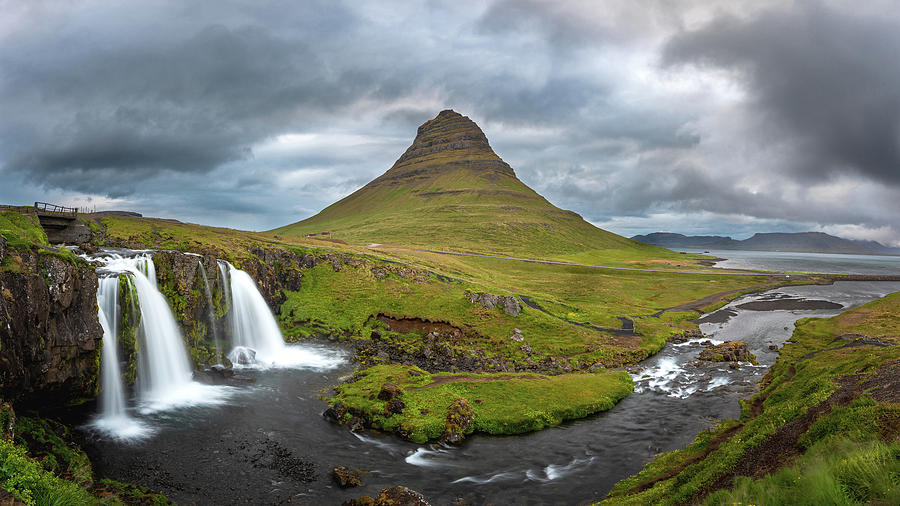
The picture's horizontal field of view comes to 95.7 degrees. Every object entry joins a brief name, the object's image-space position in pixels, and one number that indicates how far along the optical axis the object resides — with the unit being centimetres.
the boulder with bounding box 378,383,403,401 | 3294
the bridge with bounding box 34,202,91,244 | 4725
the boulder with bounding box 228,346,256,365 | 4356
